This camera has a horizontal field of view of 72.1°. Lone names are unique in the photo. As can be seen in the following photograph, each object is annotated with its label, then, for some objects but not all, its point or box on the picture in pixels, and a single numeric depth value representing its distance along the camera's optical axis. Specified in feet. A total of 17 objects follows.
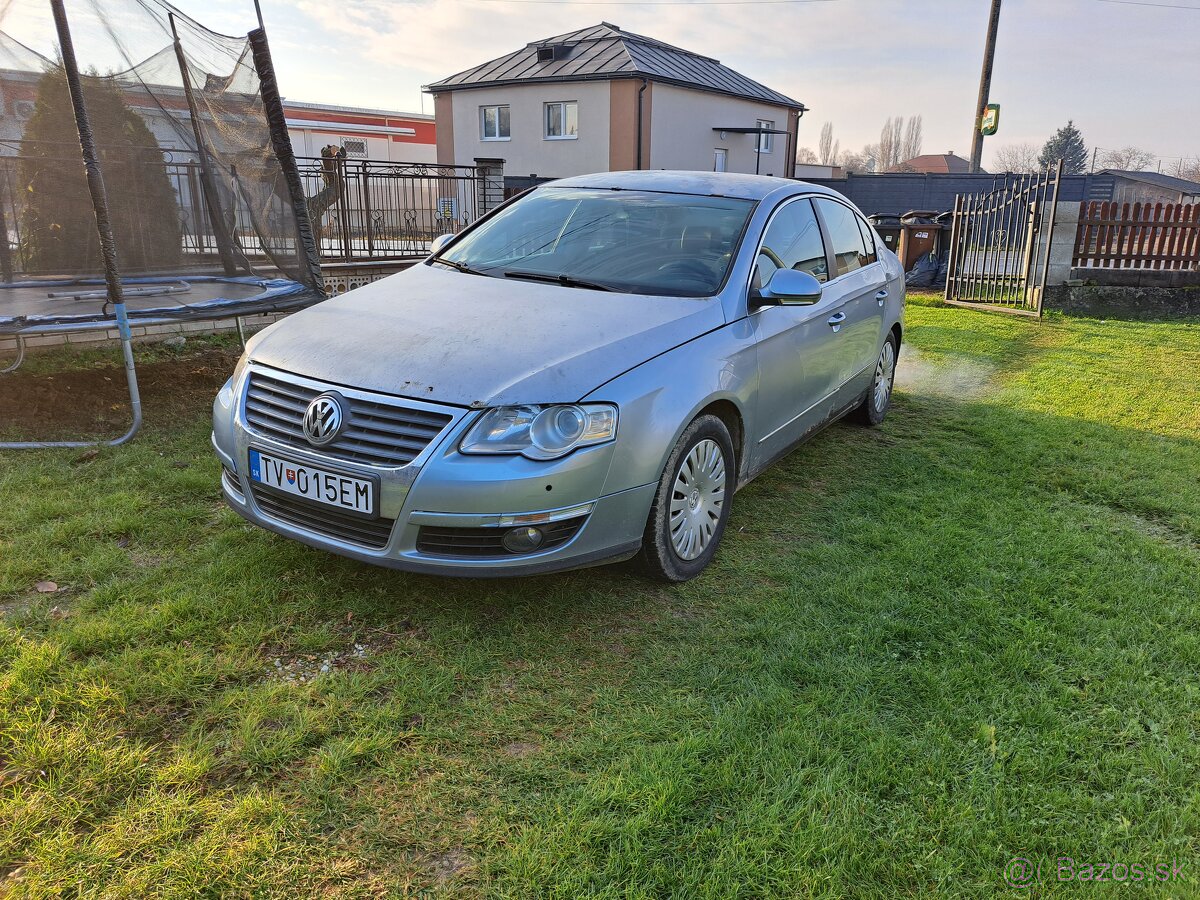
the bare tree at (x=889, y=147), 339.57
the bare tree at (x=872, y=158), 328.68
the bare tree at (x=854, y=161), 318.86
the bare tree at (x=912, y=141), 339.16
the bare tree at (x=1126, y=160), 250.37
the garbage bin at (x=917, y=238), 48.67
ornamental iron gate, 38.65
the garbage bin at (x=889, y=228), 53.01
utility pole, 76.84
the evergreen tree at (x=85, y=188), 18.08
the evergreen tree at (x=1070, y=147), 256.11
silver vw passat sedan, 9.38
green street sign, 70.44
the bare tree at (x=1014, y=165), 243.46
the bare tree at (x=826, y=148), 331.77
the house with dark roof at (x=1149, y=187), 124.57
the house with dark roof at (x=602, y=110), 94.27
